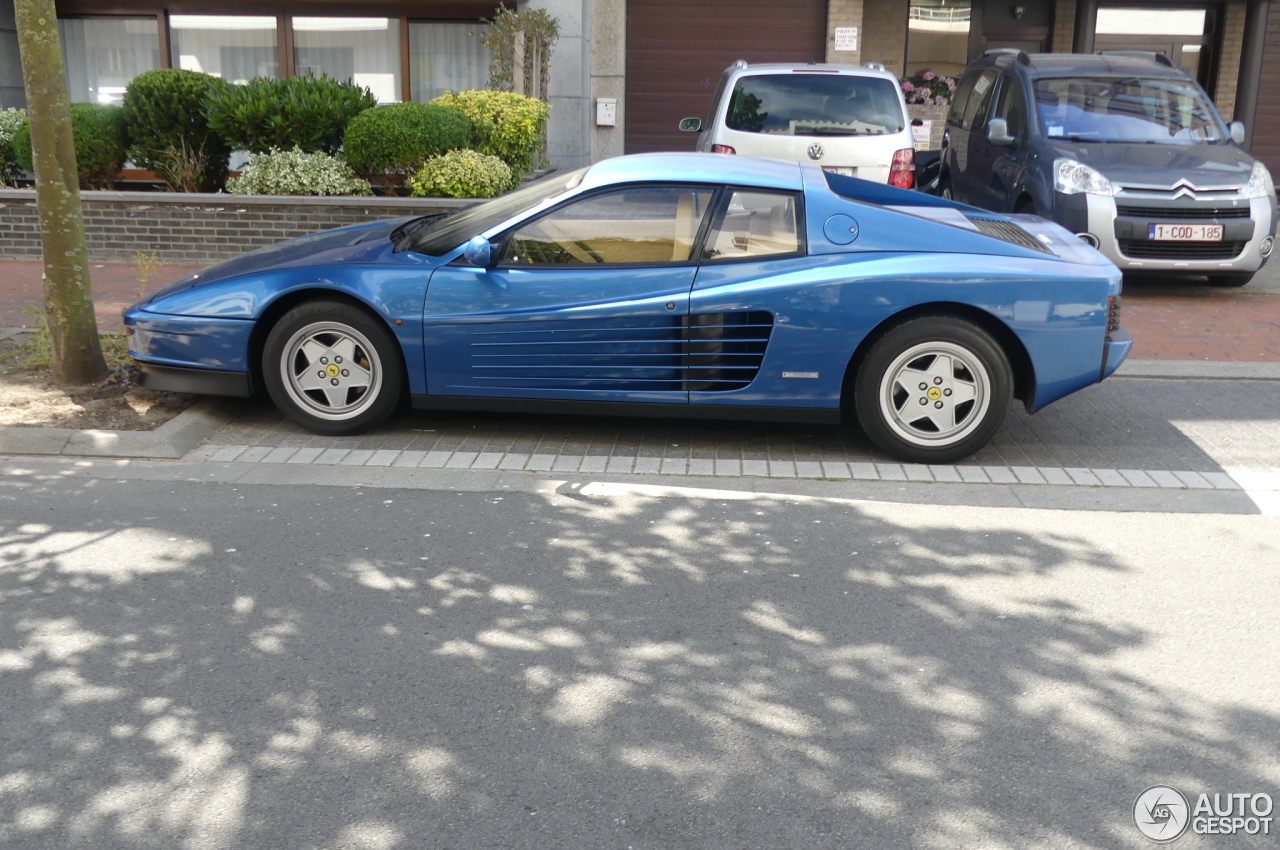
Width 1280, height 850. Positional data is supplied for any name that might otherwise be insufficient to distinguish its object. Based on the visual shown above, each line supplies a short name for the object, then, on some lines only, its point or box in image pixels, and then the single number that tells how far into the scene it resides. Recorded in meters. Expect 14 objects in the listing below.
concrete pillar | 17.89
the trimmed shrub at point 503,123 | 12.23
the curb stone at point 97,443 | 6.04
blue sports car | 5.85
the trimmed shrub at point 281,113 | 11.80
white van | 11.12
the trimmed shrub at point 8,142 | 12.30
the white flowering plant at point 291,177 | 11.37
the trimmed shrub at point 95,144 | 11.75
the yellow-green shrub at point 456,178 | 11.32
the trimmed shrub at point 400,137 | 11.38
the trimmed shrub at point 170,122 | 12.12
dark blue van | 10.00
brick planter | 11.15
